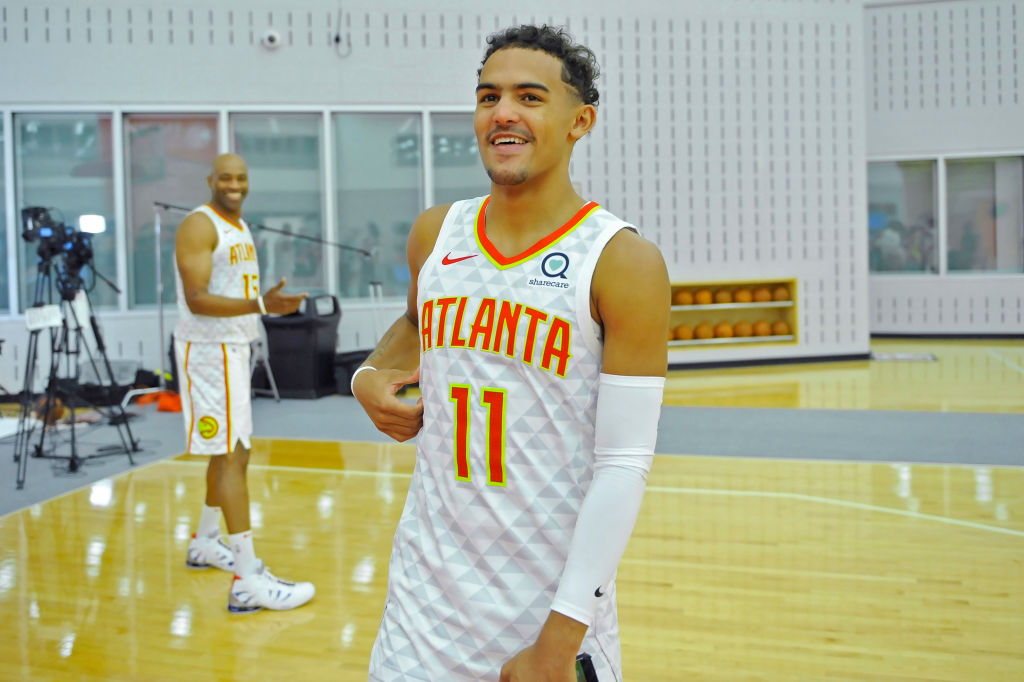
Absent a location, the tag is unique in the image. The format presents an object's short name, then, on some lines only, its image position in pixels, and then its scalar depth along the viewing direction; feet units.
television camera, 19.77
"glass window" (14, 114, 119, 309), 30.68
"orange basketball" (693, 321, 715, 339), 34.42
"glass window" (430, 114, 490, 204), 32.86
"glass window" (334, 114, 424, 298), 32.48
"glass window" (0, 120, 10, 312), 30.32
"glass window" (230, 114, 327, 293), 31.83
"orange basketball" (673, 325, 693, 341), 34.09
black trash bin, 27.99
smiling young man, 4.32
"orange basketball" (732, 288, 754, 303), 34.32
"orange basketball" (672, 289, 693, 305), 33.96
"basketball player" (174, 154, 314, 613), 11.71
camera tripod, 18.80
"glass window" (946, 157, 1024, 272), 40.01
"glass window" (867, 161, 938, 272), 40.88
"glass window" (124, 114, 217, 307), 31.17
